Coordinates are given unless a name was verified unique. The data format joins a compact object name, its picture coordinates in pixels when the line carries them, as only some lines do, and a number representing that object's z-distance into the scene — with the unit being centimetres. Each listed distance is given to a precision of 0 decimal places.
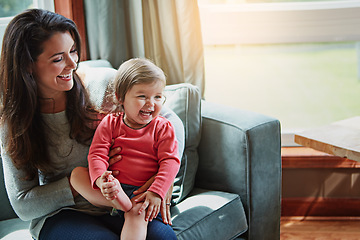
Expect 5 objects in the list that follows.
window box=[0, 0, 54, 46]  225
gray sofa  167
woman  141
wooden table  153
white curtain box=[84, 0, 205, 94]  220
